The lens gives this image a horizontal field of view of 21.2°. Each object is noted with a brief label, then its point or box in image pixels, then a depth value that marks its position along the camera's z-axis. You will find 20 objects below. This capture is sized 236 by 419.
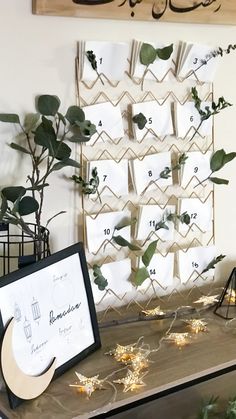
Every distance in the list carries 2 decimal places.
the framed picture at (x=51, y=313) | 1.16
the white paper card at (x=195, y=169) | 1.59
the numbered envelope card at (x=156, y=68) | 1.46
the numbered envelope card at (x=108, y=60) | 1.38
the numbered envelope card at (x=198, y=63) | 1.53
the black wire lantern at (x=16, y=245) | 1.34
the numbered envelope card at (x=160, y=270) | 1.58
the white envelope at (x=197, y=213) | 1.61
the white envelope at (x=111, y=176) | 1.44
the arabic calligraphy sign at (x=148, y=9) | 1.32
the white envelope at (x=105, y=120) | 1.42
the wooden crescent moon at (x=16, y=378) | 1.12
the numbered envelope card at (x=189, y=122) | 1.55
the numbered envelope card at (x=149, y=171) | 1.50
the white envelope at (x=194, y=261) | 1.63
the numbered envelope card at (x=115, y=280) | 1.50
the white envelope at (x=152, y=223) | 1.53
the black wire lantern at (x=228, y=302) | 1.57
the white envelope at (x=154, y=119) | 1.48
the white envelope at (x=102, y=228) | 1.46
